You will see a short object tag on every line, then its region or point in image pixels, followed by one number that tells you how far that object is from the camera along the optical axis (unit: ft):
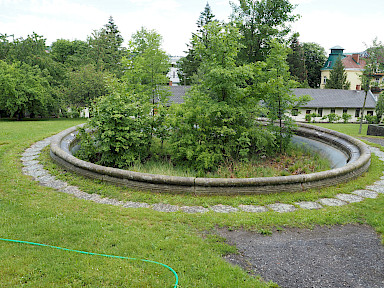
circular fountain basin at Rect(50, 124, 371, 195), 17.99
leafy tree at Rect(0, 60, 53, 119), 79.39
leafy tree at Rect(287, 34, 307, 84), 156.87
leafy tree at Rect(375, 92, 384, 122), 91.76
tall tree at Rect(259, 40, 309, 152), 27.37
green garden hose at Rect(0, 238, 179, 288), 9.58
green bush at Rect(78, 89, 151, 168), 23.71
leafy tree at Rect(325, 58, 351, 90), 159.50
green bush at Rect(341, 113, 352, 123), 124.47
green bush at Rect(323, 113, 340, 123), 123.34
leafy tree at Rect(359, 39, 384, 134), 63.36
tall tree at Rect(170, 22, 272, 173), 24.26
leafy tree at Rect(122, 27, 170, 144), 31.22
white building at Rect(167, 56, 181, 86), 228.84
